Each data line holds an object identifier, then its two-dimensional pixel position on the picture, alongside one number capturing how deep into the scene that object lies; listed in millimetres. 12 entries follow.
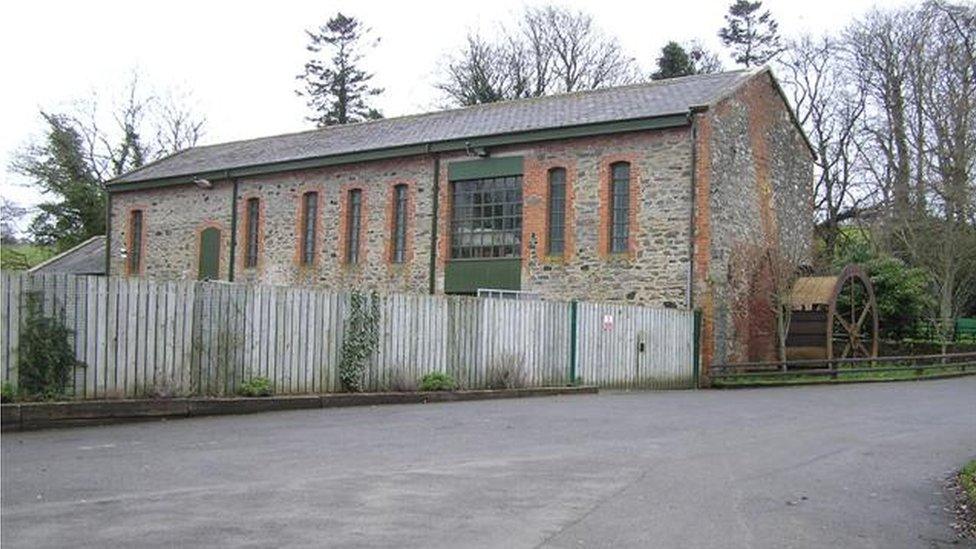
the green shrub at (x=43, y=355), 11453
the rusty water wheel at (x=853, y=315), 28281
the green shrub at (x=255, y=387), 13758
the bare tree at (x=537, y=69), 54594
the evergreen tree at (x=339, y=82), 62875
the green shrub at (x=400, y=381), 16203
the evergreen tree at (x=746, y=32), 52875
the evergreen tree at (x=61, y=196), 49438
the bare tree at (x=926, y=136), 35375
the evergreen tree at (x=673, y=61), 47469
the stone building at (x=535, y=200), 24375
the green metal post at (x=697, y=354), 23984
